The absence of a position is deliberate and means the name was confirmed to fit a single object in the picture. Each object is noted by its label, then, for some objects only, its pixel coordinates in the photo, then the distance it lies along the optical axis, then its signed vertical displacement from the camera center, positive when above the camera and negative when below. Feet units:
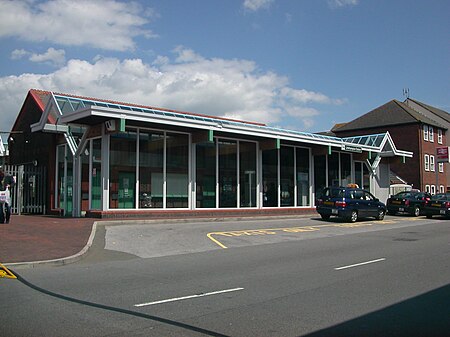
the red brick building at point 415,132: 165.89 +22.20
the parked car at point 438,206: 96.68 -3.12
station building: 71.87 +5.89
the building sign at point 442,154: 154.40 +12.15
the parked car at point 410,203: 102.78 -2.61
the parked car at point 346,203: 80.74 -2.12
